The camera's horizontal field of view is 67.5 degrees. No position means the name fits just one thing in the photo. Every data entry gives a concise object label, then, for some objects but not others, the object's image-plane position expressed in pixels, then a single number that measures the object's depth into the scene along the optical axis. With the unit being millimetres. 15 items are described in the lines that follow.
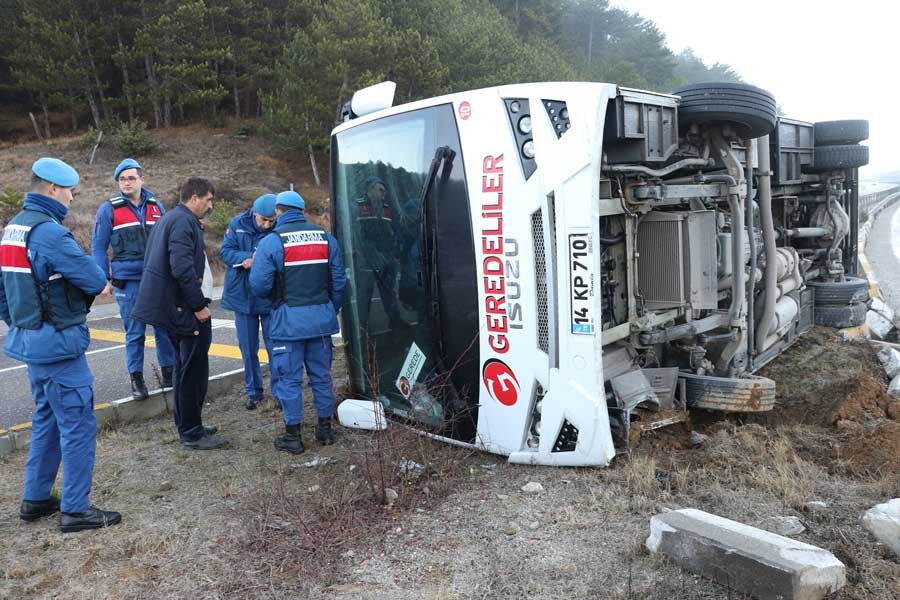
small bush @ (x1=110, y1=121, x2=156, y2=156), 25891
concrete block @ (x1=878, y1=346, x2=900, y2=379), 5483
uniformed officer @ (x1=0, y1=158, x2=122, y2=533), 3342
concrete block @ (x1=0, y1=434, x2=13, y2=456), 4570
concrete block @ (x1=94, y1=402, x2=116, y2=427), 5098
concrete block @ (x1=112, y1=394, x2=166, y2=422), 5220
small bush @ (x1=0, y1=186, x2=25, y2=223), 16766
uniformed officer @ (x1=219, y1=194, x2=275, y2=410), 5465
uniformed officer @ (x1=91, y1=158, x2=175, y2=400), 5449
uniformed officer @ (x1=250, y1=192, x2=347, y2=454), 4363
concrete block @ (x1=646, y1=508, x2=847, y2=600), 2281
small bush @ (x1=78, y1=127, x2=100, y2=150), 26609
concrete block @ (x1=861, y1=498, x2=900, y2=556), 2643
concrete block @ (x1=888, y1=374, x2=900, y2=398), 4866
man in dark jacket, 4332
